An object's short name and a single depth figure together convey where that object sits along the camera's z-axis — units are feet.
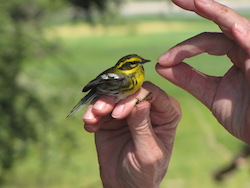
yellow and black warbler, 4.54
